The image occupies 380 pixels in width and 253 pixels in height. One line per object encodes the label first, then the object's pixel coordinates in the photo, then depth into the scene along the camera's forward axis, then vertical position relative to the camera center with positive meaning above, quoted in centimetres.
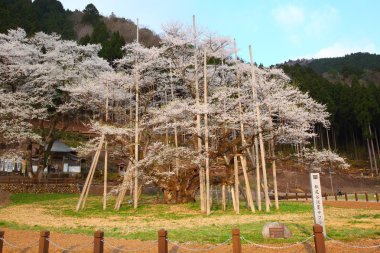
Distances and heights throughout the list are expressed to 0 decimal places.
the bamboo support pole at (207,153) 1484 +138
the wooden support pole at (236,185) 1546 -20
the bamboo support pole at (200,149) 1560 +162
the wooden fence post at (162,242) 620 -115
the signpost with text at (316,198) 819 -49
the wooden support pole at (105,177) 1776 +40
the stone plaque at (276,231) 802 -128
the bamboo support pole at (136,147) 1767 +207
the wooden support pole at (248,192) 1580 -56
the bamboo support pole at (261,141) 1612 +202
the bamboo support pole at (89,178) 1758 +36
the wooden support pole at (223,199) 1690 -95
